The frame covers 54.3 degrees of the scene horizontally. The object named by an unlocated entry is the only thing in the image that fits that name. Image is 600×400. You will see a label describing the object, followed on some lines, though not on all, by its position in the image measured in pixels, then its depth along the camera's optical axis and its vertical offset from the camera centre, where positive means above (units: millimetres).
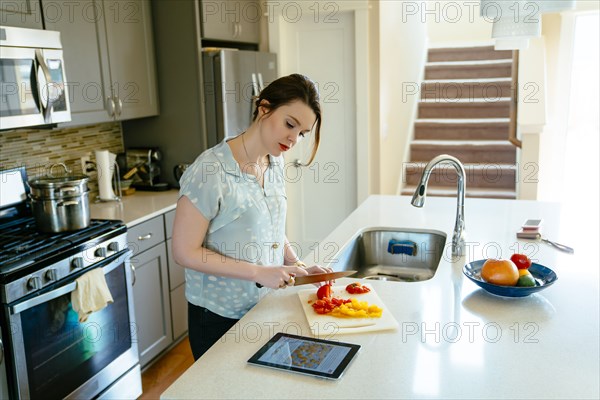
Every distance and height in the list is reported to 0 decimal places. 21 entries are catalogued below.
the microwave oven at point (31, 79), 2363 +142
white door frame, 4000 +409
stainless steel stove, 2154 -795
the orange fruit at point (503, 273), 1725 -521
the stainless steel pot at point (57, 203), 2449 -380
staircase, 5340 -250
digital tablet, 1317 -590
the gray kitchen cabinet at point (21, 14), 2404 +419
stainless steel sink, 2479 -661
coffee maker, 3650 -361
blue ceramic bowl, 1696 -556
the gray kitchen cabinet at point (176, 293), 3170 -1031
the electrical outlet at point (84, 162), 3357 -293
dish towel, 2391 -751
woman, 1590 -311
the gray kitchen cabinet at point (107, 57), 2857 +278
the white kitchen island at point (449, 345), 1245 -604
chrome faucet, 2002 -344
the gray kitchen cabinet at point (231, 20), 3537 +542
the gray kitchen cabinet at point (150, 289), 2914 -928
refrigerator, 3531 +98
